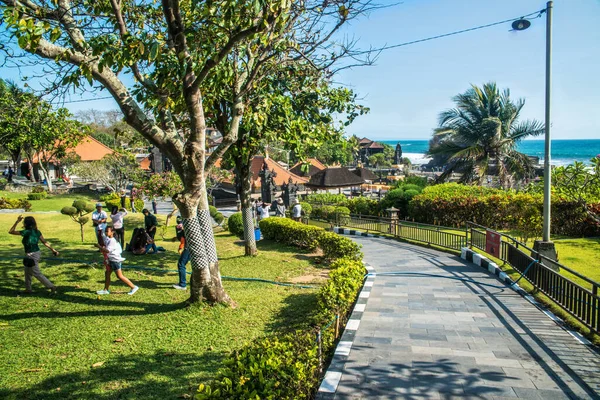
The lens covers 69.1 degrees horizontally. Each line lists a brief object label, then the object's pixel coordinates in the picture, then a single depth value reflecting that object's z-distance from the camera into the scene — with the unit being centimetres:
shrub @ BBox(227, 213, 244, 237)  1780
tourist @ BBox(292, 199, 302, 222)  2109
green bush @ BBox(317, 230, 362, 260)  1217
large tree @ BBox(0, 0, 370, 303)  686
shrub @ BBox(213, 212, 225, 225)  2083
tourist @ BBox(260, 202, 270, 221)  2110
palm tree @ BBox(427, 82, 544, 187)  2430
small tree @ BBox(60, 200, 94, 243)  1659
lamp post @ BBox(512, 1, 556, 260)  1077
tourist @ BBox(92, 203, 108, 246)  1227
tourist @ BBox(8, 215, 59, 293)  841
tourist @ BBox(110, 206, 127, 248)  1312
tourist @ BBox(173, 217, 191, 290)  928
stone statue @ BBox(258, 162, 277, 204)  3084
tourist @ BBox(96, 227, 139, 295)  868
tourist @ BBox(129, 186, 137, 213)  2592
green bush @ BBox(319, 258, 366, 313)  742
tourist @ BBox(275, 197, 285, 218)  2270
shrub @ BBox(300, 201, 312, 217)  2406
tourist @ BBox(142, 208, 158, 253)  1310
